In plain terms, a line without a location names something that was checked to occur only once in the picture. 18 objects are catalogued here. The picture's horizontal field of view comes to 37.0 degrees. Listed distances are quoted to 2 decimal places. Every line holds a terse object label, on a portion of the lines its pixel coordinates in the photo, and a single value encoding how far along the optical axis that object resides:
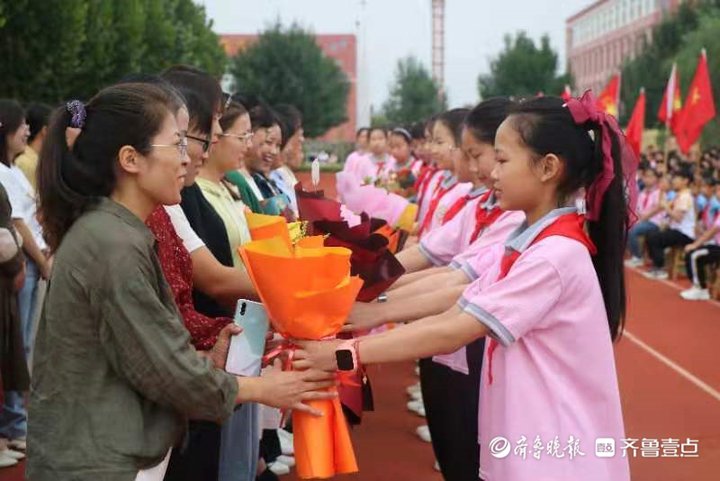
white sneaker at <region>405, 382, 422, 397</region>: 7.12
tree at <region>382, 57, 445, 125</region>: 64.88
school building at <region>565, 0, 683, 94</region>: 68.11
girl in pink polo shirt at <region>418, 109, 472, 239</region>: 5.28
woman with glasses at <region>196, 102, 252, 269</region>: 3.60
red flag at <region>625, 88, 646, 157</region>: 14.87
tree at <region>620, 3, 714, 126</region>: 44.53
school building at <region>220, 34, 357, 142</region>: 67.69
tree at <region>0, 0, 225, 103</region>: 14.48
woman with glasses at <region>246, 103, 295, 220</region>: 4.86
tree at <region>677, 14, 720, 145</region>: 30.83
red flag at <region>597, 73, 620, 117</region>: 17.12
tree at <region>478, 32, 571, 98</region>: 63.16
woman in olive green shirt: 2.17
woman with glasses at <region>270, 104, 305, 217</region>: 6.08
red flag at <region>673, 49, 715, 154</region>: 14.47
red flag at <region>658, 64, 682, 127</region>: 16.06
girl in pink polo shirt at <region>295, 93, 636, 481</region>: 2.61
